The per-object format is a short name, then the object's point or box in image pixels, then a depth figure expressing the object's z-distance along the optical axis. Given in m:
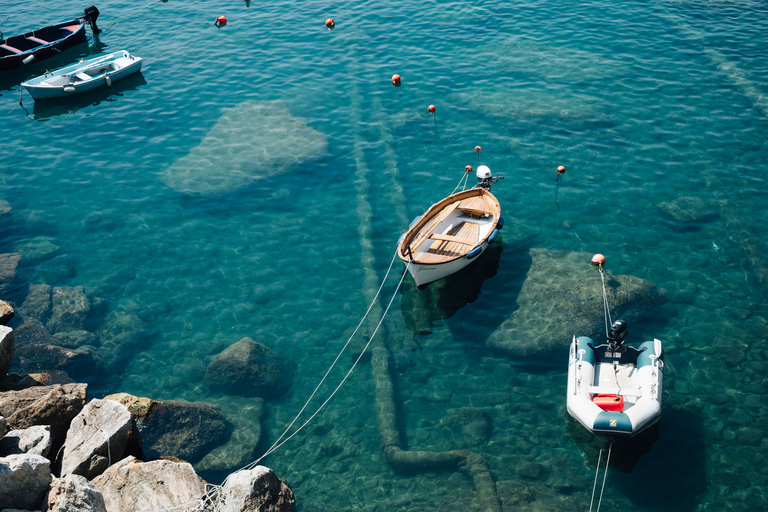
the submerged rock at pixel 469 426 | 15.21
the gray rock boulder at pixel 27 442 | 11.71
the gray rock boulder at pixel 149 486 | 11.65
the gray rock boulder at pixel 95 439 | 12.38
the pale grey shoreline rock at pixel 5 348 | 14.38
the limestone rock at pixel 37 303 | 19.28
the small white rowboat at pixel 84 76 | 32.62
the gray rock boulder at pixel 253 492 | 11.69
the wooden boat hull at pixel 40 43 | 36.12
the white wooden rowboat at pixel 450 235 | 18.58
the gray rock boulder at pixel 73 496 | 10.08
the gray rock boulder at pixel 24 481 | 10.05
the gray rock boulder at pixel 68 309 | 18.94
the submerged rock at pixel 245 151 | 25.56
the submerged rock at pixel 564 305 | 17.41
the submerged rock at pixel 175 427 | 14.96
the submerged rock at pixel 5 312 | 17.87
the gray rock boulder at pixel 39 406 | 12.98
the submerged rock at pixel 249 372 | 16.95
